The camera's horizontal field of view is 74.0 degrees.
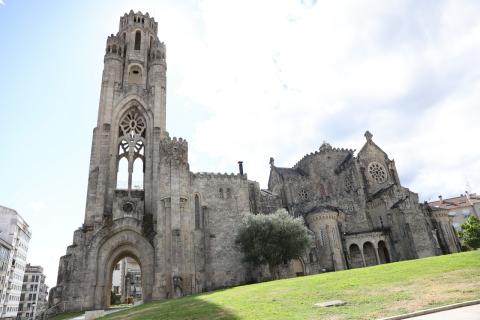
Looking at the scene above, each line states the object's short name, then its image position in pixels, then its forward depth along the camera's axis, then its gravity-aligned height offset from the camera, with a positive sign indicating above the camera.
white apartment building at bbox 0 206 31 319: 62.66 +8.39
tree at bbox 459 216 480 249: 38.97 +3.00
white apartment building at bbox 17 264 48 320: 79.01 +1.60
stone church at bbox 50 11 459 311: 27.33 +7.22
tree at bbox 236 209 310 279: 31.66 +3.58
